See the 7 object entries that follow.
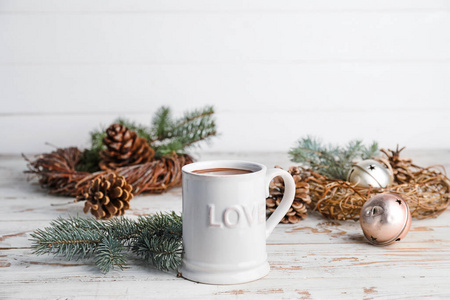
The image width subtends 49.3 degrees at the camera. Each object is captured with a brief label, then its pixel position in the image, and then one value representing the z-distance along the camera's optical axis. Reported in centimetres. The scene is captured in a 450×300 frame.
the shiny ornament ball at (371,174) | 92
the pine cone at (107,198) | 89
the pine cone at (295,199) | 88
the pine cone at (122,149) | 110
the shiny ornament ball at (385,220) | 73
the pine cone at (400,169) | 102
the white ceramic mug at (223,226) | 60
